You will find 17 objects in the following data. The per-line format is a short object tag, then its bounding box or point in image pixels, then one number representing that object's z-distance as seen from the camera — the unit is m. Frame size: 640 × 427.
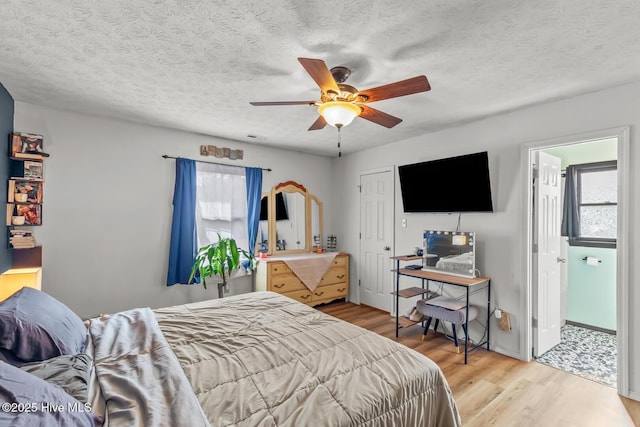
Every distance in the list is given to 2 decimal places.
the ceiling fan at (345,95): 1.75
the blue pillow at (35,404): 0.81
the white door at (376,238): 4.32
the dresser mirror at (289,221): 4.49
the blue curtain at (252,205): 4.24
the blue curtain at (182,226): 3.58
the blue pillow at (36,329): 1.30
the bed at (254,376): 1.14
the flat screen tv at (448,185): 3.17
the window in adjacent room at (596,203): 3.58
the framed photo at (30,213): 2.68
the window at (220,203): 3.87
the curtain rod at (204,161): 3.59
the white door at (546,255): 2.97
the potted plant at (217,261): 3.63
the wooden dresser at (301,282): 4.02
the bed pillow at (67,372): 1.12
